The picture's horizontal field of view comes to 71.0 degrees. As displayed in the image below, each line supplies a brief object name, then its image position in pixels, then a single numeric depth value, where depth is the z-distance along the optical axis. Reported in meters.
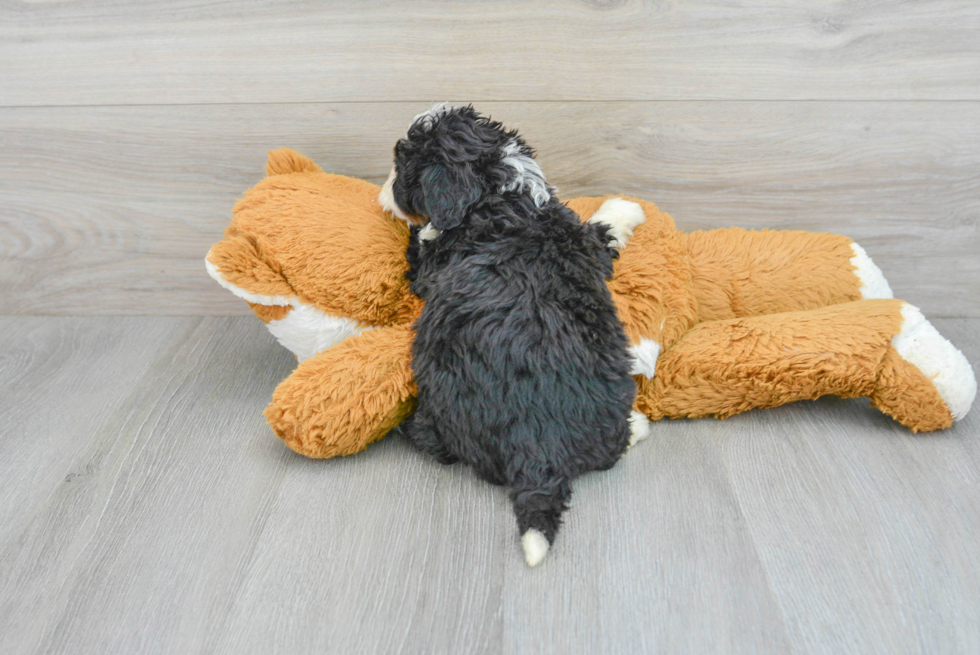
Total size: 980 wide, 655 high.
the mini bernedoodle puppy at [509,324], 0.81
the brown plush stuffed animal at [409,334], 0.90
